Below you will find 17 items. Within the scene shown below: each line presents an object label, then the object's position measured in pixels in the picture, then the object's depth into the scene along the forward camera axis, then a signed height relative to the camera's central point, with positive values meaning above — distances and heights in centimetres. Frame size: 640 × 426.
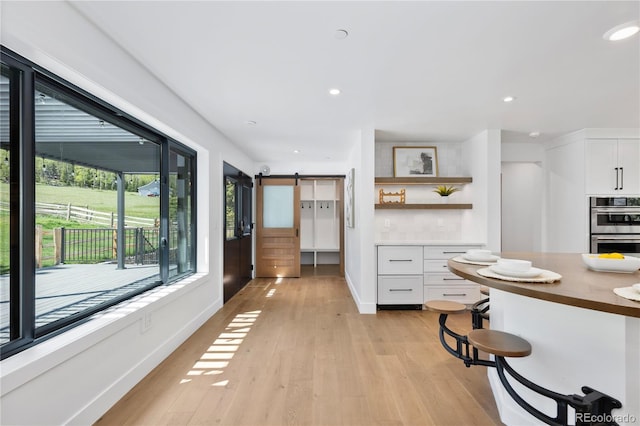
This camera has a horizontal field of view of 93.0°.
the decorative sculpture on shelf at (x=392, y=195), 449 +26
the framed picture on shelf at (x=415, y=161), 456 +79
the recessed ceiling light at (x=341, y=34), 183 +110
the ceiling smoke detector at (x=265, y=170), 608 +88
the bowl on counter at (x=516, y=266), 140 -25
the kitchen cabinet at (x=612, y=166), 395 +60
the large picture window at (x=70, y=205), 149 +6
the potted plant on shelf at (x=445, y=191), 446 +33
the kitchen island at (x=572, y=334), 118 -57
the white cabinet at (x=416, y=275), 404 -82
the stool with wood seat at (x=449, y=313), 172 -70
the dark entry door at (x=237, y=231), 445 -29
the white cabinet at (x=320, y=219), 711 -13
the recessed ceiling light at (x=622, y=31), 178 +109
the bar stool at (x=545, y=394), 120 -76
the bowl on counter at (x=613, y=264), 153 -27
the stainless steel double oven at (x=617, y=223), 391 -14
